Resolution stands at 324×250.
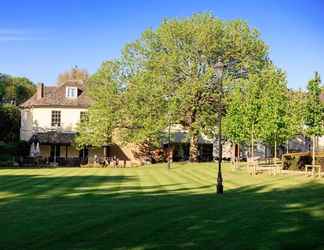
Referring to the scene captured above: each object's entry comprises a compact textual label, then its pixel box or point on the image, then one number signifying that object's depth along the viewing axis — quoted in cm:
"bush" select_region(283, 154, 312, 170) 3300
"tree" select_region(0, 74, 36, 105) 7738
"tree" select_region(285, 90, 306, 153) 3450
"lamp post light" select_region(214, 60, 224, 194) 1986
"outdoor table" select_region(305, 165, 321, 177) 2703
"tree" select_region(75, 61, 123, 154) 4791
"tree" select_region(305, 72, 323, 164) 2809
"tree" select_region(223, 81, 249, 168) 3675
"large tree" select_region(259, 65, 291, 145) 3369
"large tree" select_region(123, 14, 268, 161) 4534
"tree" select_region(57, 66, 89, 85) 8486
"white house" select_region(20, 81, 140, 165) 5488
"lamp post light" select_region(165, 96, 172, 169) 4584
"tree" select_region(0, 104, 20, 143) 6050
